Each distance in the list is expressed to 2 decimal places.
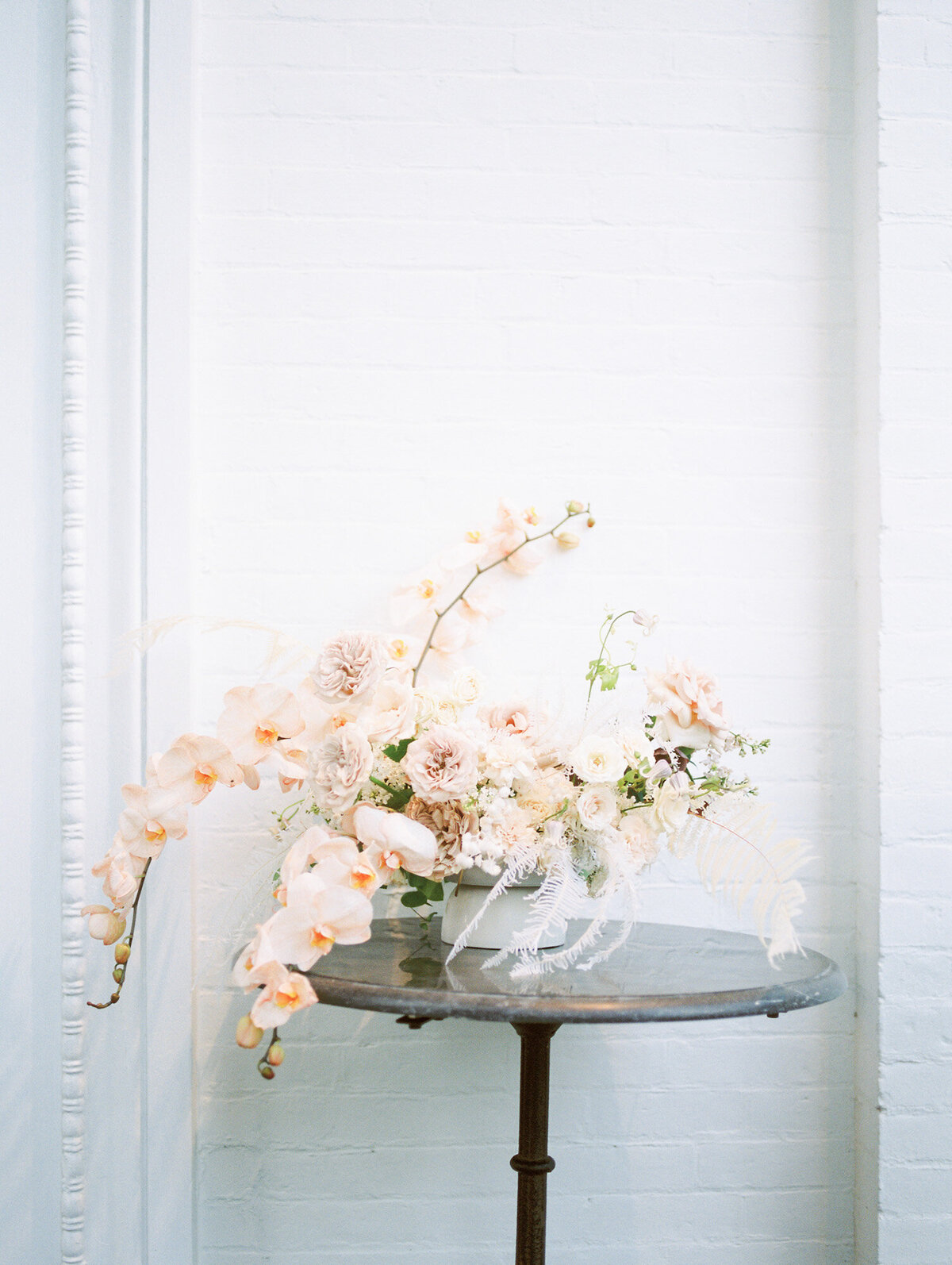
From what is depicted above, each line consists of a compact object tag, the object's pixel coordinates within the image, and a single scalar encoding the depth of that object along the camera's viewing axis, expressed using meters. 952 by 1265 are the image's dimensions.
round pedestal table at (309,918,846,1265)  0.95
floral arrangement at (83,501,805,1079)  1.02
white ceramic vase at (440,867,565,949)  1.13
